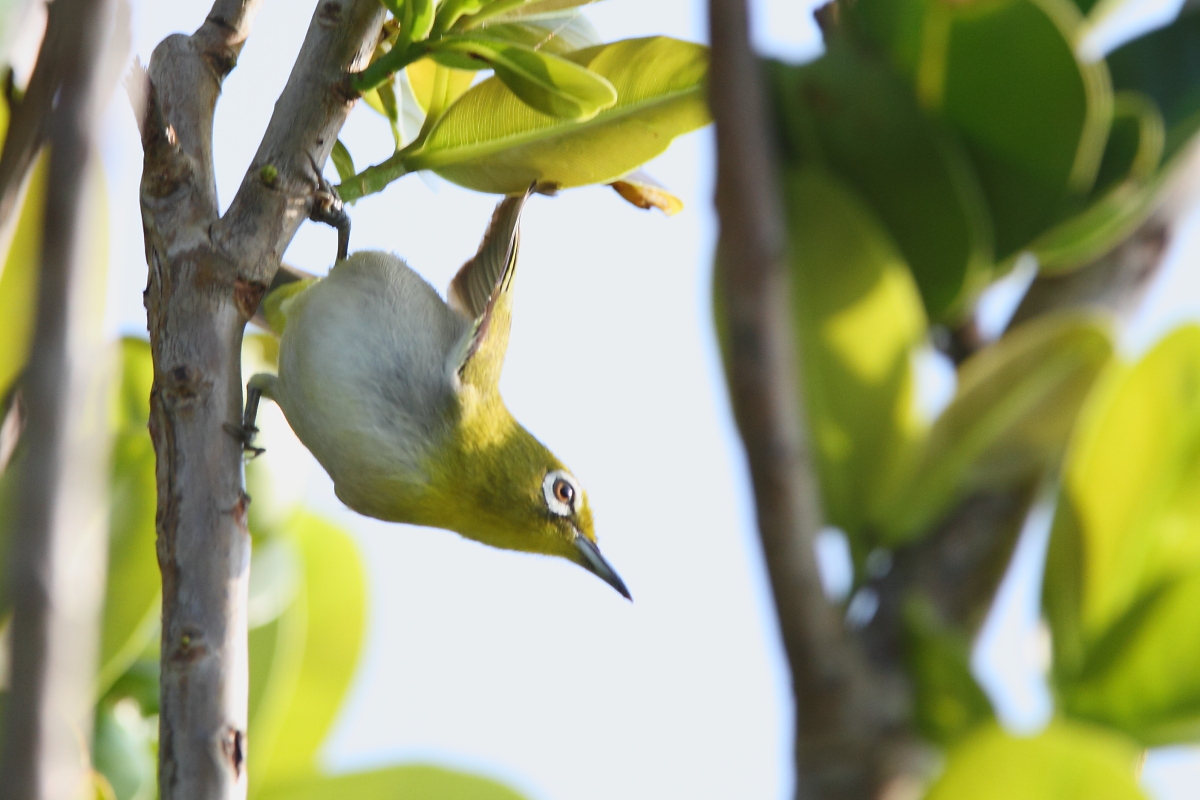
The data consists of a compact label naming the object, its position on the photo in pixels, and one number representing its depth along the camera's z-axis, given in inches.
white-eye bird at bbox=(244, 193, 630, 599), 143.5
